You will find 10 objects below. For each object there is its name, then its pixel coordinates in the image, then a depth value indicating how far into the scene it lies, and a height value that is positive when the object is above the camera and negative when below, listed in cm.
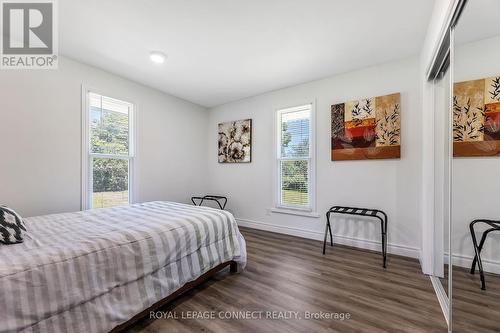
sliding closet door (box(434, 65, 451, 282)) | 176 -5
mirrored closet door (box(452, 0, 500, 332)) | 135 +1
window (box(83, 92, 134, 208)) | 296 +23
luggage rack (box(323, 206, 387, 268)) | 250 -58
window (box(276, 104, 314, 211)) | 354 +15
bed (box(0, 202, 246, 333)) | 112 -64
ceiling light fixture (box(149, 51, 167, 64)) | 265 +136
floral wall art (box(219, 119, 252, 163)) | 418 +51
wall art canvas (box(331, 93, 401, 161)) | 279 +52
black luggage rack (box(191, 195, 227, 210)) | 431 -64
